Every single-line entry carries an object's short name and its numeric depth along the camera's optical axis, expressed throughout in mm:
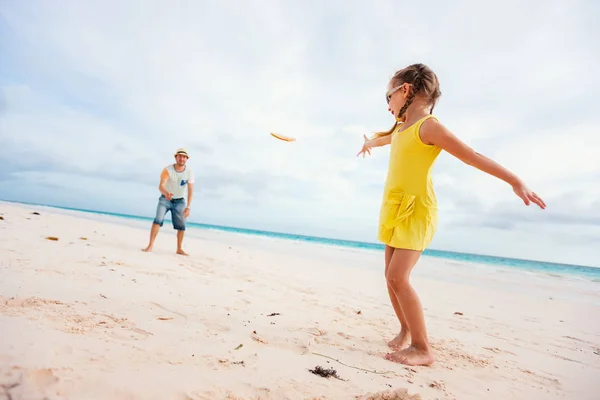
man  7004
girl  2432
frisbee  3687
